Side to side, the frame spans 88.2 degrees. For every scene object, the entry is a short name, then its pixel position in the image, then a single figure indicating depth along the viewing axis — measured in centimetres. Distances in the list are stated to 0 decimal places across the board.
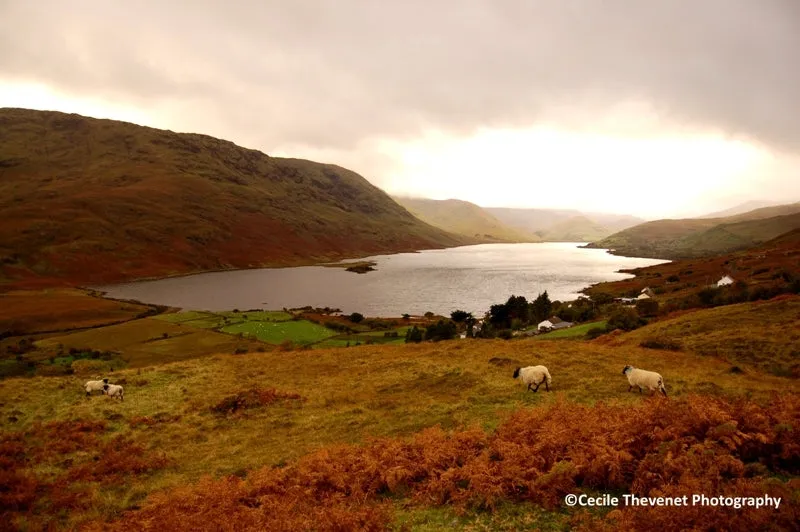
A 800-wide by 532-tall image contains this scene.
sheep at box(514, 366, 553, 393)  2030
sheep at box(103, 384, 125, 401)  2428
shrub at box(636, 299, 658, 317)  5650
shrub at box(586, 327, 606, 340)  4404
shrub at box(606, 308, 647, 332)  4525
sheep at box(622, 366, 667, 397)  1773
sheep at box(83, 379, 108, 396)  2461
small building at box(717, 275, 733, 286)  7552
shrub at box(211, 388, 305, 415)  2273
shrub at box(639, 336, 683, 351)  2892
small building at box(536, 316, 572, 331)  6412
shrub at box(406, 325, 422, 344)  5246
